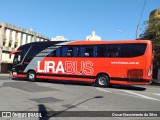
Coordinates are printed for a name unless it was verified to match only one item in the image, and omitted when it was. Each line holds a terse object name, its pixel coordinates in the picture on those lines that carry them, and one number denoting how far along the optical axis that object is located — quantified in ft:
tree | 50.88
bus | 32.37
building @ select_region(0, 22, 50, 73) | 88.83
